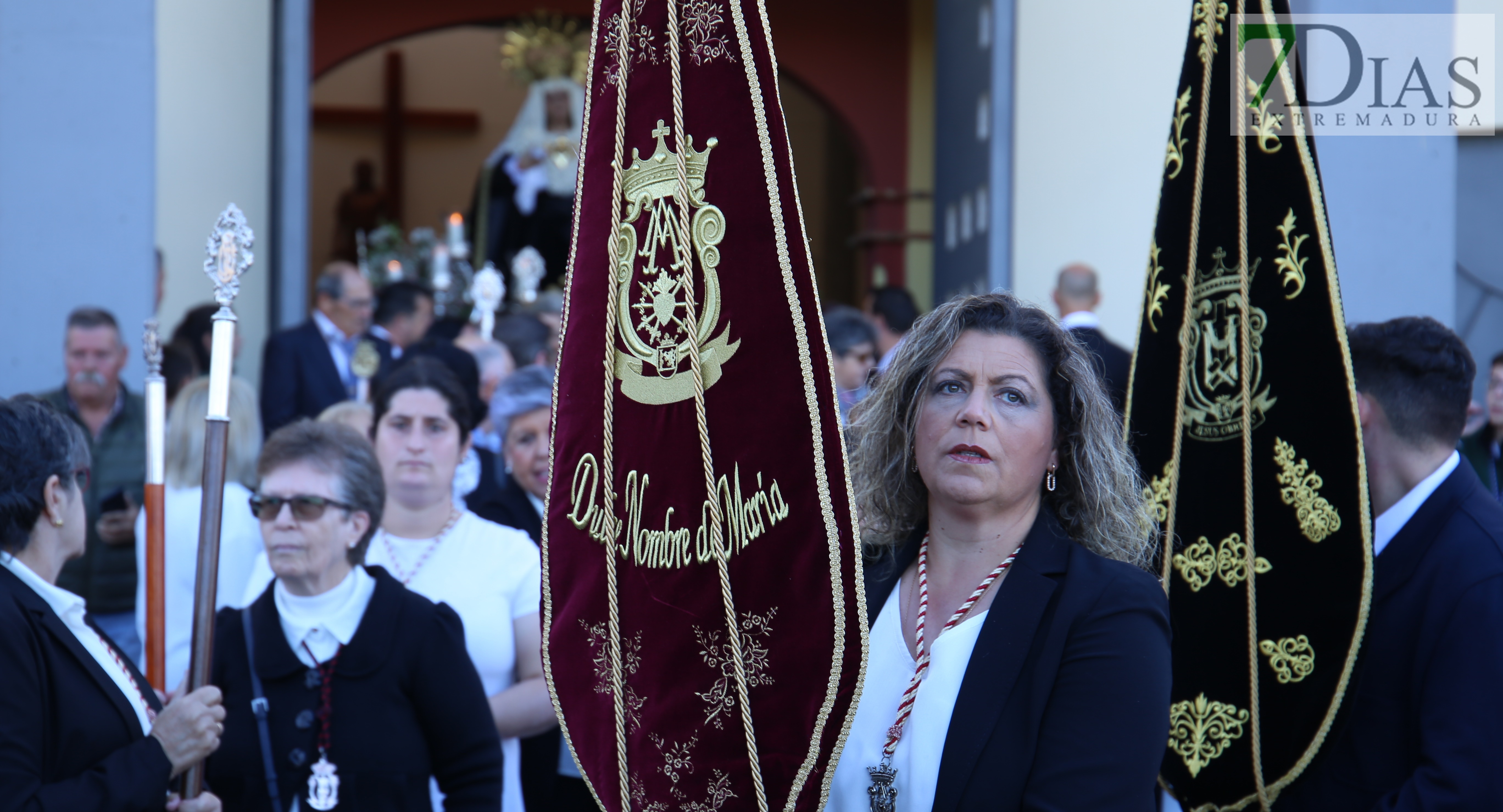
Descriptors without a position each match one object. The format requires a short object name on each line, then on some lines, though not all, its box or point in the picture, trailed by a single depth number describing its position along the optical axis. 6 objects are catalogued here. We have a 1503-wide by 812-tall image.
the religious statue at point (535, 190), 10.53
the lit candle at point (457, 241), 8.95
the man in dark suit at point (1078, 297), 6.10
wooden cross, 15.76
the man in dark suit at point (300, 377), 6.23
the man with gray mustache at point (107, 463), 4.47
